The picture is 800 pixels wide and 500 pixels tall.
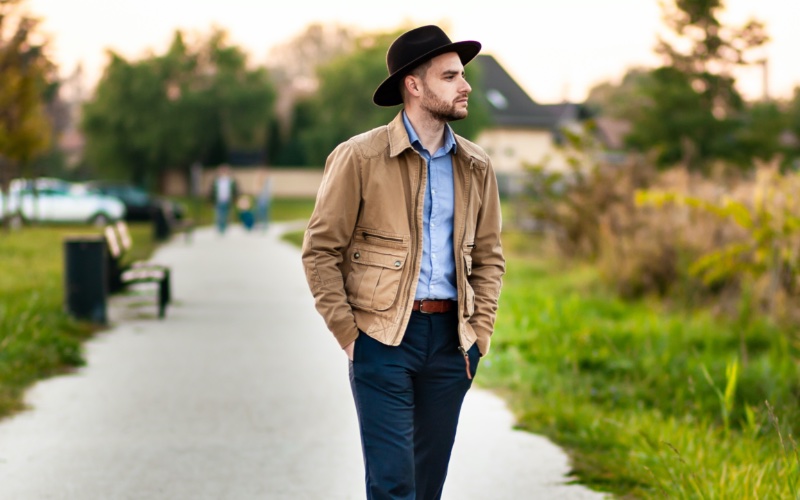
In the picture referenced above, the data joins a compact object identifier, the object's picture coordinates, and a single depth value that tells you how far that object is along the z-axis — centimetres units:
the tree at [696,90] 3894
